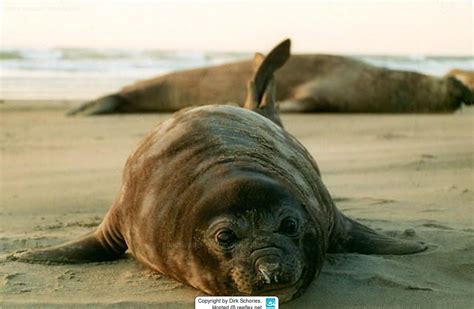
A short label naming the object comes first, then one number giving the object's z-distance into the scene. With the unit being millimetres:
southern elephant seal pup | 5805
